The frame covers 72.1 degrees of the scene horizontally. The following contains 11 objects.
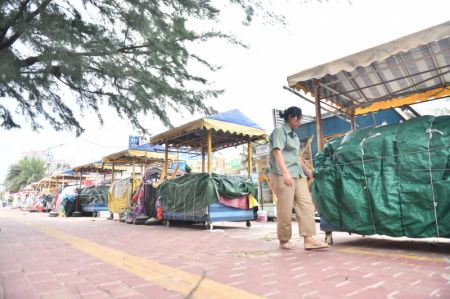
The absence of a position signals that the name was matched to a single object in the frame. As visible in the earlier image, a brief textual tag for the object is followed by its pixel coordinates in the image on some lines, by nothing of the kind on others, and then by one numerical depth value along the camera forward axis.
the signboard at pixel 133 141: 11.55
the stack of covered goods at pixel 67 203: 15.72
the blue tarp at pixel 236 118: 7.61
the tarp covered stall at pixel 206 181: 7.28
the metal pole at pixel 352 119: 5.84
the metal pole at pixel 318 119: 4.72
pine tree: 3.90
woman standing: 3.90
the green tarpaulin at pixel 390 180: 3.39
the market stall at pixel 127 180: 11.09
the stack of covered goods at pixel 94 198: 15.32
